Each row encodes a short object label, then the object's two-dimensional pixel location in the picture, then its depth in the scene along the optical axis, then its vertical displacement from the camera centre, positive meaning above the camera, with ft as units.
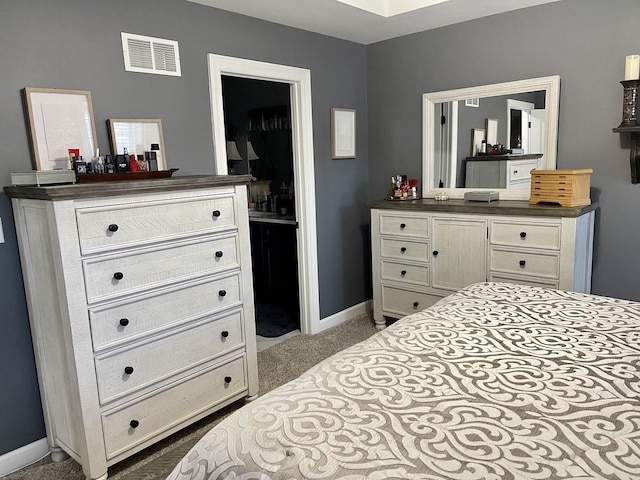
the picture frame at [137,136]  8.10 +0.63
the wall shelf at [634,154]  9.36 -0.05
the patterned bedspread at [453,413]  3.20 -2.02
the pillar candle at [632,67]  8.78 +1.59
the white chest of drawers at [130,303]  6.37 -1.98
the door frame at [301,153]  9.86 +0.32
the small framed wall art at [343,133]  12.55 +0.84
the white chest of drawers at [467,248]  9.43 -2.01
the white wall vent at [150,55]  8.32 +2.13
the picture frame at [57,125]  7.21 +0.79
